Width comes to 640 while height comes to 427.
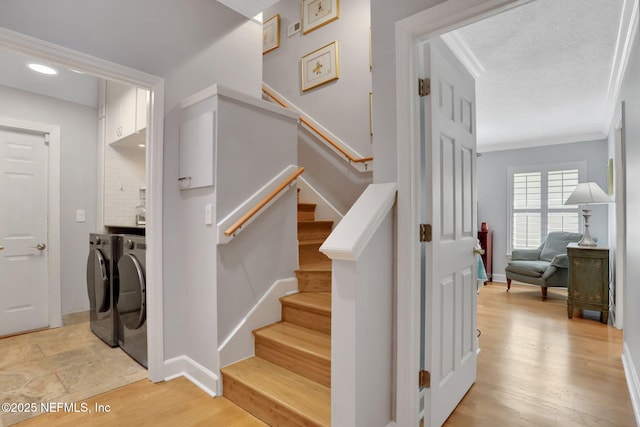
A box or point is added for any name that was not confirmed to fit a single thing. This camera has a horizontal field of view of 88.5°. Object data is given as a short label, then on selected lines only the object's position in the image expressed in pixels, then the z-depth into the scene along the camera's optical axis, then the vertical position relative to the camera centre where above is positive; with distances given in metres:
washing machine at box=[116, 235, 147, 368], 2.45 -0.66
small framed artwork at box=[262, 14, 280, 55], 4.33 +2.43
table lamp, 3.85 +0.20
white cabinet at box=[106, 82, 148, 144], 3.09 +0.99
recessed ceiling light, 3.21 +1.44
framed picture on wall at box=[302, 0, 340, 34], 3.72 +2.35
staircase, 1.77 -0.98
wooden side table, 3.64 -0.74
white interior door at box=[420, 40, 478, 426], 1.69 -0.11
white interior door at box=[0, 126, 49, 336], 3.20 -0.19
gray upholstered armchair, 4.66 -0.76
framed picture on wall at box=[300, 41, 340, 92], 3.69 +1.72
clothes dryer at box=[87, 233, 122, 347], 2.85 -0.65
